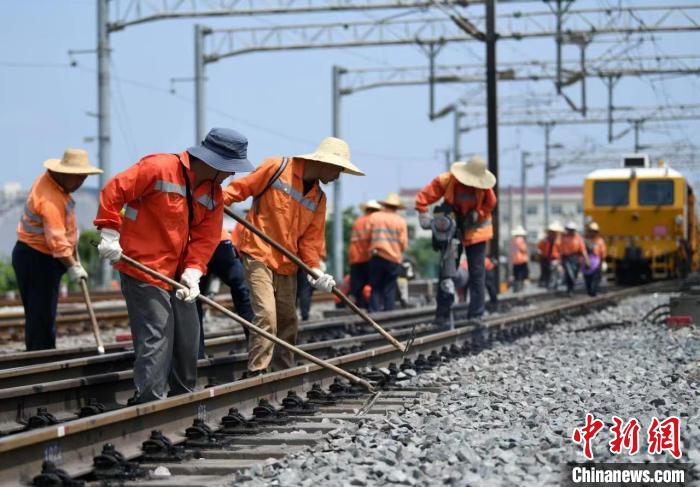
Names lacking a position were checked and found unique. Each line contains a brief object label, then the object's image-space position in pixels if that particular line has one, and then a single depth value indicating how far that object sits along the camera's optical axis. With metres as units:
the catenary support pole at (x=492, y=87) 25.36
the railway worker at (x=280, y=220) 8.55
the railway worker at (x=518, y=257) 29.73
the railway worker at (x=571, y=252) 24.08
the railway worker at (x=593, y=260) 24.38
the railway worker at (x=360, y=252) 18.03
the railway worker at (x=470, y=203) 13.23
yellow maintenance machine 31.31
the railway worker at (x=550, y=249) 26.56
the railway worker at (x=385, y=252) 17.41
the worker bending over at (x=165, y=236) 6.83
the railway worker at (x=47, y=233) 9.76
